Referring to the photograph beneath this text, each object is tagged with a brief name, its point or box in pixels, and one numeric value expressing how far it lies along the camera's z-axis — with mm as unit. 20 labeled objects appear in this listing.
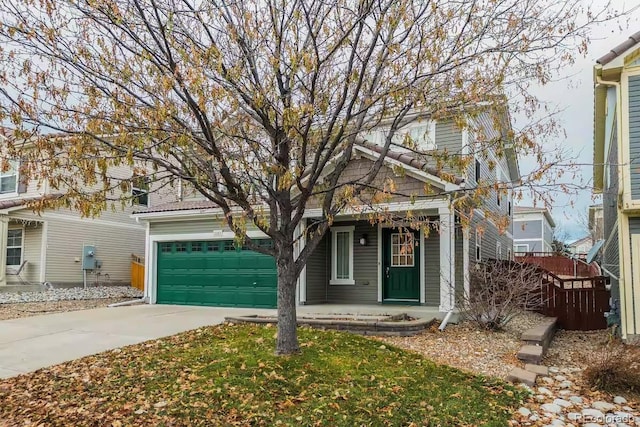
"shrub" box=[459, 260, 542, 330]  9141
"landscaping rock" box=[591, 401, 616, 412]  5520
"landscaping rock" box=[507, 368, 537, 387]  6202
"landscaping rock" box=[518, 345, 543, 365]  7141
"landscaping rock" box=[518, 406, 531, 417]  5293
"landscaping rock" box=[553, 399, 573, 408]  5609
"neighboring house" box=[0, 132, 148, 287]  17516
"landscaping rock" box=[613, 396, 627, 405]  5699
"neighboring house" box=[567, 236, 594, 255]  52512
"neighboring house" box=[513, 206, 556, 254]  34312
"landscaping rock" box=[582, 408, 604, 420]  5312
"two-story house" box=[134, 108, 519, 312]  11227
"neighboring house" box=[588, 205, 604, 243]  26209
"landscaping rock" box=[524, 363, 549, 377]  6672
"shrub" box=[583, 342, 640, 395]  5922
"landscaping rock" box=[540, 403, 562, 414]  5432
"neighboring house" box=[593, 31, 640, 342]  8609
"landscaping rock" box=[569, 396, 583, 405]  5723
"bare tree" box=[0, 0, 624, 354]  5898
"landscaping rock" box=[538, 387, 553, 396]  5980
